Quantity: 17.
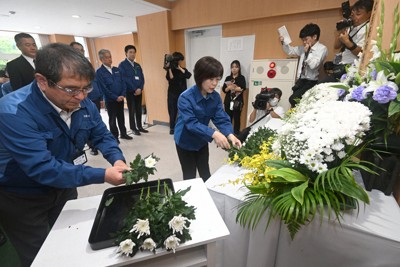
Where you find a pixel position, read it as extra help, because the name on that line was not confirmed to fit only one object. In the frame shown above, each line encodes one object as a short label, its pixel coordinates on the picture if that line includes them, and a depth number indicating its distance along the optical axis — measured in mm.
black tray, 724
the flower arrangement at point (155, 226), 682
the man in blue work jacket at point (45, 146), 788
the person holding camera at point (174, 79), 3635
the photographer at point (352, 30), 1860
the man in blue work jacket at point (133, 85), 3709
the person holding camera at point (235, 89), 3418
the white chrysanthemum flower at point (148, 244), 676
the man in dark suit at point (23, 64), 2176
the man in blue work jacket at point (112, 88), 3268
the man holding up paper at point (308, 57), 2484
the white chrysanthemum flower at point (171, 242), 688
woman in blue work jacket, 1397
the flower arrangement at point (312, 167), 691
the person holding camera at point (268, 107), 2287
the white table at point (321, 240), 758
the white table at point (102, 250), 681
